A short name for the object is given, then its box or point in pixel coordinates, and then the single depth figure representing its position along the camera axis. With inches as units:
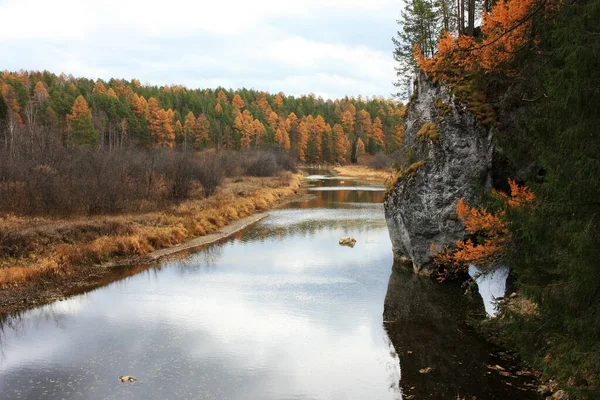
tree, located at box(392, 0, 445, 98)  1550.2
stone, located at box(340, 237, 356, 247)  1098.7
